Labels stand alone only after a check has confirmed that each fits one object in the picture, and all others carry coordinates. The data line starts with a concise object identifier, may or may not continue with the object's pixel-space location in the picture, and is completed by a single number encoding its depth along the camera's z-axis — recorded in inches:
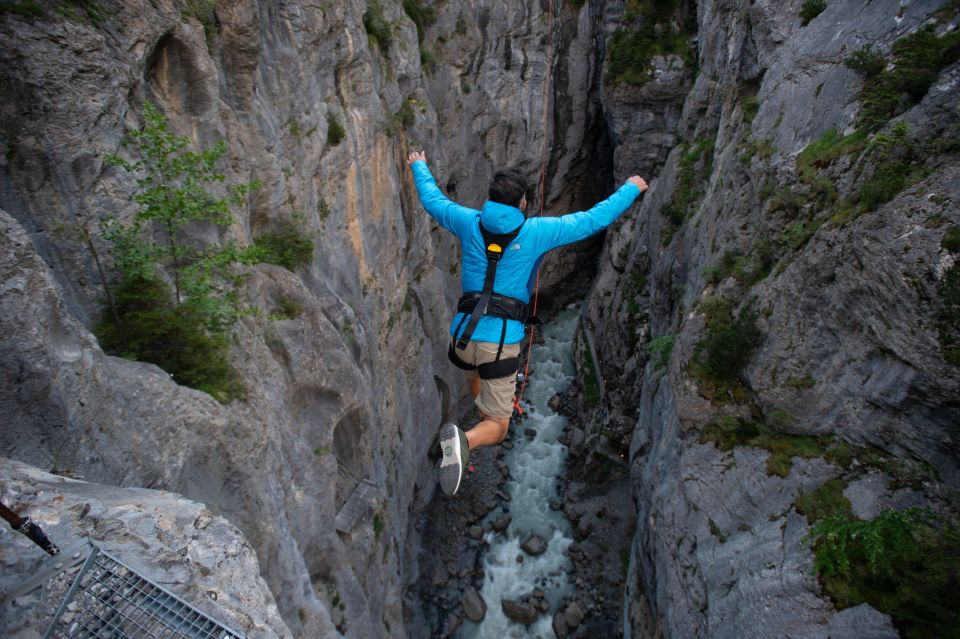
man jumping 224.1
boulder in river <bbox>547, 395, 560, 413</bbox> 786.8
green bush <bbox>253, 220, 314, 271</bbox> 317.4
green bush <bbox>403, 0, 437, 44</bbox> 643.5
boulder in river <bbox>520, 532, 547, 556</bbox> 602.5
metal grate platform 100.9
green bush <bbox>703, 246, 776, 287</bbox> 307.0
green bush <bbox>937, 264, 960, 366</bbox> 193.5
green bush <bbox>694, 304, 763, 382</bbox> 293.4
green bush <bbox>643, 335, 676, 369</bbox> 418.4
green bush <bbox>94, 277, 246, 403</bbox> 191.2
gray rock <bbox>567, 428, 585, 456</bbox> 698.2
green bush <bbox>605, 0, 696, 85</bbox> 813.2
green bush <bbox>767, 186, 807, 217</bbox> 290.0
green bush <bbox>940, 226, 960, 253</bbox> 196.5
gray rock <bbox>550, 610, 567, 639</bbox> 523.4
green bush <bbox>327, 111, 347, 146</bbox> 402.9
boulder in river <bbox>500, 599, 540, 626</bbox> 539.8
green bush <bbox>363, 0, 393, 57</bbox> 481.7
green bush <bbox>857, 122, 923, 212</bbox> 226.8
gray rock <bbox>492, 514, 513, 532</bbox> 631.8
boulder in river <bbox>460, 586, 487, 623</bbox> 544.7
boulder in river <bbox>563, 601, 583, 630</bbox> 528.1
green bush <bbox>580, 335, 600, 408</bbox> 719.7
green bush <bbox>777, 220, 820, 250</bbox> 272.5
